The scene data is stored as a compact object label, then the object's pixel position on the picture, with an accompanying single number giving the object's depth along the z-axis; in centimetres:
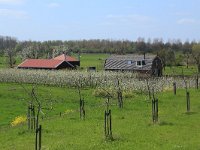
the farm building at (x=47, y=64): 8256
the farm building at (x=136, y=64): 8188
